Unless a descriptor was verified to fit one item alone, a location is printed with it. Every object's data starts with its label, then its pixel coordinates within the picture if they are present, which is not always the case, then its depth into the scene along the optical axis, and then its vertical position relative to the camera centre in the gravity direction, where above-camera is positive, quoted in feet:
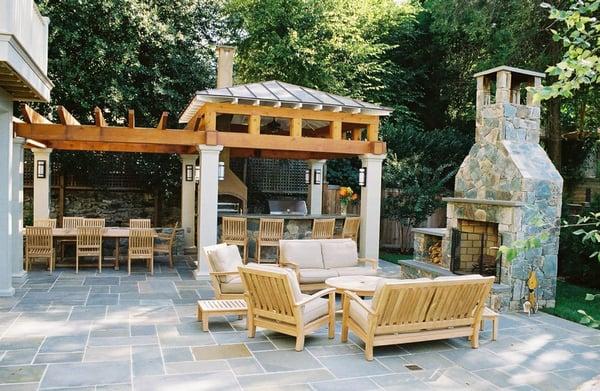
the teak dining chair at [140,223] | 37.11 -3.55
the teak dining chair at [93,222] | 36.76 -3.53
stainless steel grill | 47.73 -2.66
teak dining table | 33.53 -3.99
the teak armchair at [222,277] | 23.68 -4.65
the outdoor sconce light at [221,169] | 34.35 +0.49
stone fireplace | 26.00 -0.50
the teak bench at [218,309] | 20.70 -5.34
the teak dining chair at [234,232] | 36.45 -3.88
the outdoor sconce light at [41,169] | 40.29 +0.20
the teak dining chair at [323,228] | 37.83 -3.60
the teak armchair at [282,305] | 18.62 -4.80
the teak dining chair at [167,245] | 35.99 -5.00
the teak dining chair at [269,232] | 36.76 -3.88
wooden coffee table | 22.11 -4.67
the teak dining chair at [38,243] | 31.83 -4.44
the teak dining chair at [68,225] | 35.81 -3.76
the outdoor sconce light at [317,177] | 48.14 +0.19
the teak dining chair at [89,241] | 32.76 -4.41
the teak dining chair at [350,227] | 38.19 -3.47
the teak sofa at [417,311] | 17.70 -4.70
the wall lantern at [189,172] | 44.88 +0.30
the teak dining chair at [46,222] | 36.70 -3.58
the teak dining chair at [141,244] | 33.06 -4.53
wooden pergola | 31.71 +2.54
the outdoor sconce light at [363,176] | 37.09 +0.31
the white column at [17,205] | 29.30 -1.98
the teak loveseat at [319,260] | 26.53 -4.39
